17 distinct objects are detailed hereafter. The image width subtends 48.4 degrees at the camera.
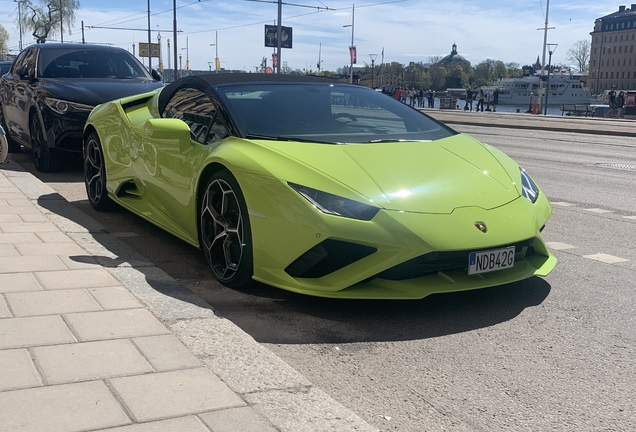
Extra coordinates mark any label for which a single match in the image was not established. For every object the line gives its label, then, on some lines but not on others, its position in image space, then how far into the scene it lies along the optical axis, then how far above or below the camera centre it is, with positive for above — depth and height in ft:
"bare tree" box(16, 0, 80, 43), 234.58 +20.71
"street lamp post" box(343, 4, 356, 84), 203.82 +8.83
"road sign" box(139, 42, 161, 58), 207.64 +8.60
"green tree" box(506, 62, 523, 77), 582.35 +13.25
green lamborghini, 11.98 -2.04
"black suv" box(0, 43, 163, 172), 28.63 -0.49
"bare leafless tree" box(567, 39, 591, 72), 437.99 +18.10
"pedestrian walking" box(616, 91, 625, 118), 134.10 -3.26
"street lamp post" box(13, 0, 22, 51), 246.23 +21.44
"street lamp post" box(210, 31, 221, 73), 237.04 +5.88
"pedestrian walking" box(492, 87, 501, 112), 164.08 -3.37
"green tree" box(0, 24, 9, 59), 388.47 +21.03
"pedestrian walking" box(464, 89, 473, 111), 164.59 -2.99
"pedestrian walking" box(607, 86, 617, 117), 136.38 -2.77
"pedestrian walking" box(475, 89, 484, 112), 156.66 -3.11
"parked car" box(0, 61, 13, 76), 54.35 +0.77
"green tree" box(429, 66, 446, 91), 531.91 +3.33
